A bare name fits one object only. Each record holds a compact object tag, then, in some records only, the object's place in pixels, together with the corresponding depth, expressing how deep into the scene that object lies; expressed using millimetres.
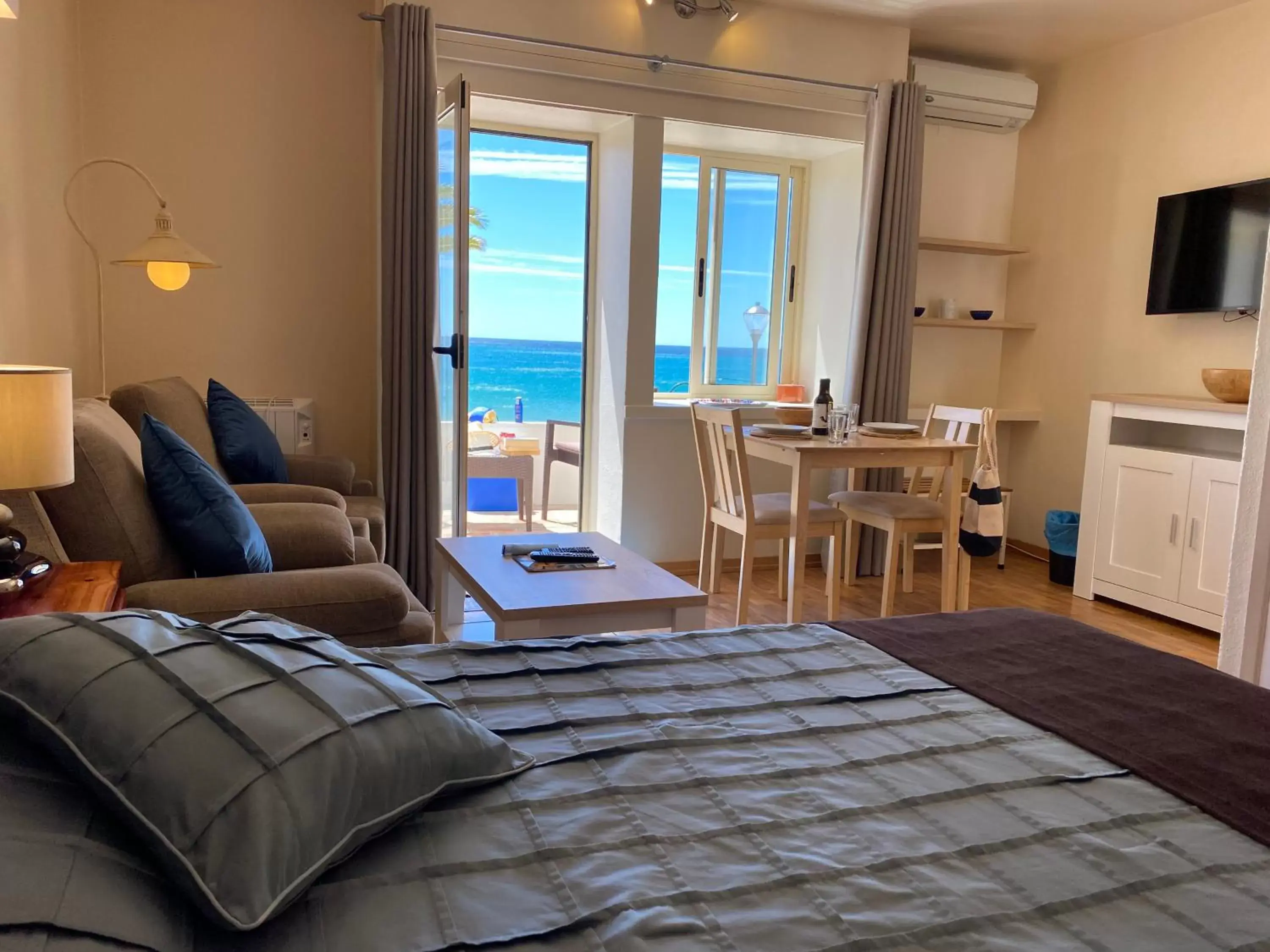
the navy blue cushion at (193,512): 2016
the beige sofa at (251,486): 2877
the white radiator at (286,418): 3877
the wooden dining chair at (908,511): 3791
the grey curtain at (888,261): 4477
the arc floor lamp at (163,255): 2971
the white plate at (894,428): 3867
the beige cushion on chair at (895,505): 3809
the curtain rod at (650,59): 3742
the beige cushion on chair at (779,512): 3680
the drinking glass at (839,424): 3697
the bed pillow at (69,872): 690
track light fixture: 4055
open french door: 3518
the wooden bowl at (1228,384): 3783
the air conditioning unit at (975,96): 4730
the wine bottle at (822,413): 3734
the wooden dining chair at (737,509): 3617
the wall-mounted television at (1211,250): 3975
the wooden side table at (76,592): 1579
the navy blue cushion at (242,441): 3170
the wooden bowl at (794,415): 3994
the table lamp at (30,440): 1546
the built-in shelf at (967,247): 4859
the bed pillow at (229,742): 789
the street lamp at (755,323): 5180
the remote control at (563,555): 2693
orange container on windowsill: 5176
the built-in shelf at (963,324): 4895
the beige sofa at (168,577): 1917
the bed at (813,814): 873
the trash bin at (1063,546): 4629
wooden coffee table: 2250
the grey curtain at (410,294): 3586
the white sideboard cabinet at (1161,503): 3781
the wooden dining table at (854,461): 3449
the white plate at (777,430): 3764
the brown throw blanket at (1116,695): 1229
